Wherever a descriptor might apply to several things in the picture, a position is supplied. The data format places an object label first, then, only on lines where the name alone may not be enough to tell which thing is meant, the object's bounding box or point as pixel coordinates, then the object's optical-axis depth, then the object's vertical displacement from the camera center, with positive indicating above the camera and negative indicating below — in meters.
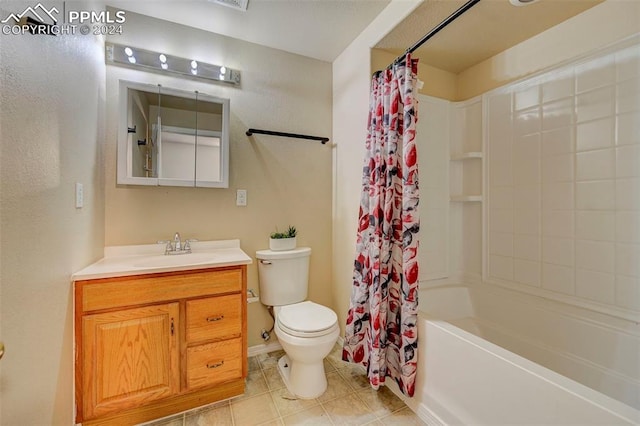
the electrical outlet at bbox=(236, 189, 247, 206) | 1.96 +0.11
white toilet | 1.50 -0.67
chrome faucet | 1.72 -0.24
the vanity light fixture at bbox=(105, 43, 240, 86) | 1.64 +0.99
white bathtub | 0.91 -0.74
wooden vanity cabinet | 1.24 -0.69
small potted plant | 1.95 -0.22
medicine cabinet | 1.65 +0.50
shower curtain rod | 1.19 +0.94
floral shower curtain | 1.43 -0.18
